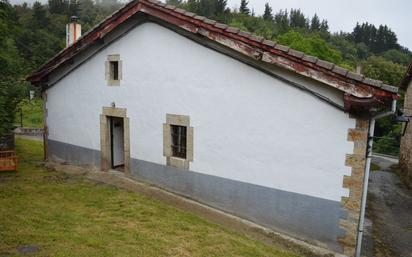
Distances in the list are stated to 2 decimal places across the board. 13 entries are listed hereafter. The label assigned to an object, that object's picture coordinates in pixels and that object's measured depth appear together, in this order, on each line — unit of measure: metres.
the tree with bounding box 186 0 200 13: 84.83
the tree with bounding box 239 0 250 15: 104.41
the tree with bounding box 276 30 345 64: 39.78
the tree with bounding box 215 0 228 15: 89.73
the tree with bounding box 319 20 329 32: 133.60
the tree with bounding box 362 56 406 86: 45.09
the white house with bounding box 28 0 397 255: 6.90
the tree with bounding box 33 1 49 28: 70.44
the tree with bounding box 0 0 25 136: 6.44
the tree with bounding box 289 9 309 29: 129.89
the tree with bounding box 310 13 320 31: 129.12
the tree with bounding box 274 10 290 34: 87.16
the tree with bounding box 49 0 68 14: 84.76
